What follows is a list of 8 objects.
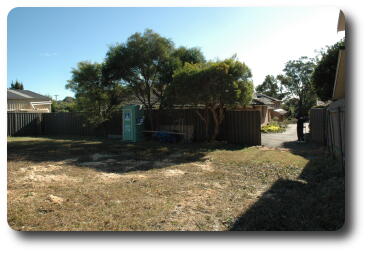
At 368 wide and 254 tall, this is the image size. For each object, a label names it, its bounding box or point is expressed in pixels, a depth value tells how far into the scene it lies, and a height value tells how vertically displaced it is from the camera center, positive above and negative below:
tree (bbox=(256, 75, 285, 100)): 51.97 +7.58
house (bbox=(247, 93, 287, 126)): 21.59 +1.27
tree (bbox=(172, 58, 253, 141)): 10.52 +1.64
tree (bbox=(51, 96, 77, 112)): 31.42 +2.45
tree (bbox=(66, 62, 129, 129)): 15.75 +2.04
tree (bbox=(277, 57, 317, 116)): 43.56 +7.42
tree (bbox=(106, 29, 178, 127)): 12.90 +3.15
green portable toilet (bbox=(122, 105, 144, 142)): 14.16 +0.10
